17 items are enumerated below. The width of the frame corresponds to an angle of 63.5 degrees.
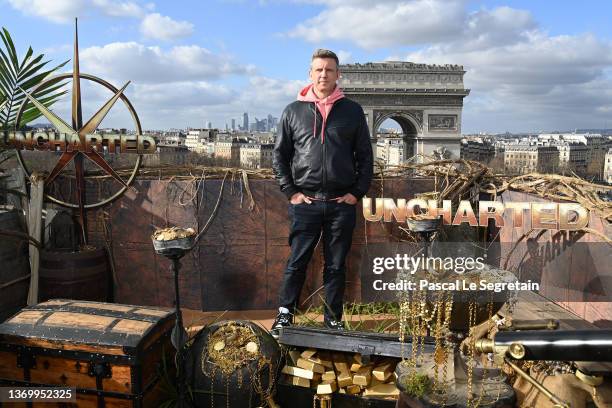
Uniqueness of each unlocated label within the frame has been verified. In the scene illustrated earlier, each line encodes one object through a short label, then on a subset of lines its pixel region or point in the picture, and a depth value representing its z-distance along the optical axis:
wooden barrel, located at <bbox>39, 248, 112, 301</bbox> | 4.18
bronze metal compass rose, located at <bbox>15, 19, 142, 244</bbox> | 4.46
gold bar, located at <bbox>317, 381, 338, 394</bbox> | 2.88
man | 3.69
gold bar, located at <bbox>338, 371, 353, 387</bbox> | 2.98
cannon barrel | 1.31
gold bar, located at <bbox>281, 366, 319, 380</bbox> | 2.99
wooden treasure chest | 2.89
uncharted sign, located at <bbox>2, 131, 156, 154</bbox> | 4.45
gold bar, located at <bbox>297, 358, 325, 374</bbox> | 3.02
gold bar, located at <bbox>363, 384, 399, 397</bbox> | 2.91
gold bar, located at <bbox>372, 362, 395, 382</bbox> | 2.96
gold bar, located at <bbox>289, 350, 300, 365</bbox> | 3.11
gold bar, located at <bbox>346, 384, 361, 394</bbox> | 2.97
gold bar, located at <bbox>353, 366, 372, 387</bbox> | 2.95
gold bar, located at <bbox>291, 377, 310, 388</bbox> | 2.99
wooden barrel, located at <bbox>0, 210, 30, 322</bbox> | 4.19
